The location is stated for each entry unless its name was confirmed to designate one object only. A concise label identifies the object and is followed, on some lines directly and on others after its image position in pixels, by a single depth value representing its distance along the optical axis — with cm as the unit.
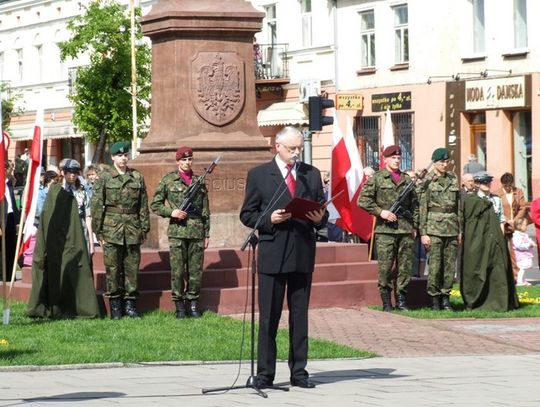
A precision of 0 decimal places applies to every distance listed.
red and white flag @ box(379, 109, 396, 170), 2583
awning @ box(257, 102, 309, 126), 4981
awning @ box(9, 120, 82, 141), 6281
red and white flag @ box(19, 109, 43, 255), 1947
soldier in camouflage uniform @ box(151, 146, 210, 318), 1914
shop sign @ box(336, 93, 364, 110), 4684
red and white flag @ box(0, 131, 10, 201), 1881
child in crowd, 2611
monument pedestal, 2139
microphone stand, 1310
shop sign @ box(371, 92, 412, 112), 4588
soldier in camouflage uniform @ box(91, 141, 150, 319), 1917
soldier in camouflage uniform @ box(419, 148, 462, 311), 2030
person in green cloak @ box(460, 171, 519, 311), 2052
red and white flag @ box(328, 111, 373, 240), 2366
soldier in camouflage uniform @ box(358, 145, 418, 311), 2005
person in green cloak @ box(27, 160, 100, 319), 1928
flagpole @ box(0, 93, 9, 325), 1839
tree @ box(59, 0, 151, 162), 5112
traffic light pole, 2961
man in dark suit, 1339
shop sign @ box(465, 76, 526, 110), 4122
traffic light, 2583
